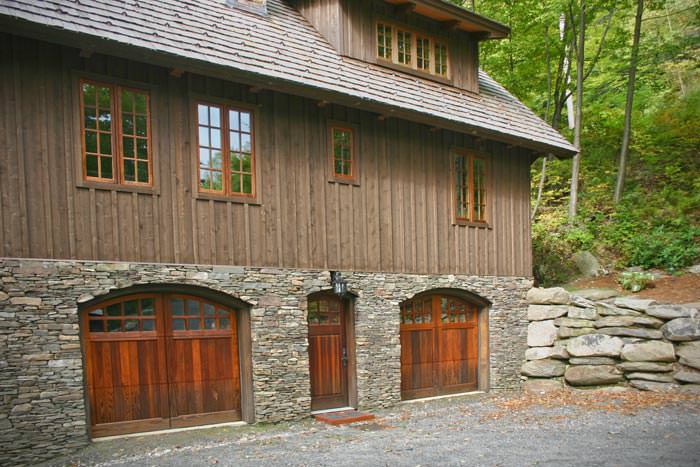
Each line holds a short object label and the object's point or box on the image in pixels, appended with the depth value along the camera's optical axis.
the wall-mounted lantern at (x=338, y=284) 10.92
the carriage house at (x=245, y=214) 8.17
